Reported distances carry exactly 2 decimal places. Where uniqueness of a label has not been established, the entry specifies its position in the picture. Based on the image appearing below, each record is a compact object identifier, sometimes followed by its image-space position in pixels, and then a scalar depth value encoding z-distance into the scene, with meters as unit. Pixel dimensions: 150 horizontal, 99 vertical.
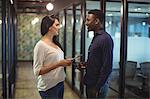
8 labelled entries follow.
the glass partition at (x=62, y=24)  8.41
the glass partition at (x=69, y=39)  7.49
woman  2.44
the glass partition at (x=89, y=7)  5.42
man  2.63
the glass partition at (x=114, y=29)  4.77
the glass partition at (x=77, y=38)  6.27
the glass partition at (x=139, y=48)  4.44
